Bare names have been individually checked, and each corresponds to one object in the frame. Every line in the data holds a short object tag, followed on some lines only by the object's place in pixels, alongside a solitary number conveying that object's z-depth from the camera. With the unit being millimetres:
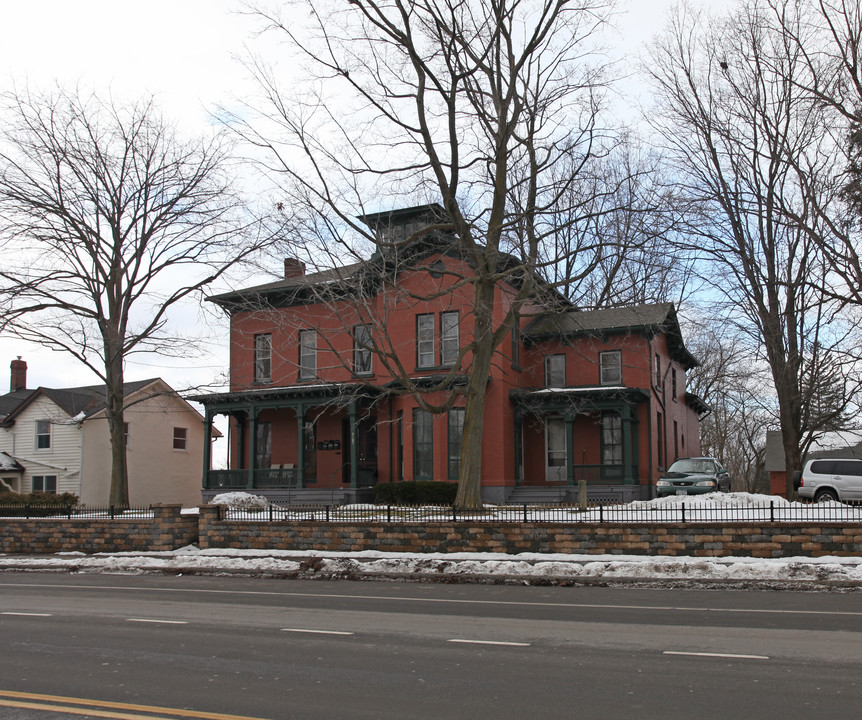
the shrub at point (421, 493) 26828
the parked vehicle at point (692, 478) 25500
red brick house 29109
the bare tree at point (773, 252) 26281
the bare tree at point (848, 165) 21609
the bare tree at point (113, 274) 30141
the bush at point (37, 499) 28400
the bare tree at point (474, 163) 21922
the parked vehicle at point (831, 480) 24828
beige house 39281
